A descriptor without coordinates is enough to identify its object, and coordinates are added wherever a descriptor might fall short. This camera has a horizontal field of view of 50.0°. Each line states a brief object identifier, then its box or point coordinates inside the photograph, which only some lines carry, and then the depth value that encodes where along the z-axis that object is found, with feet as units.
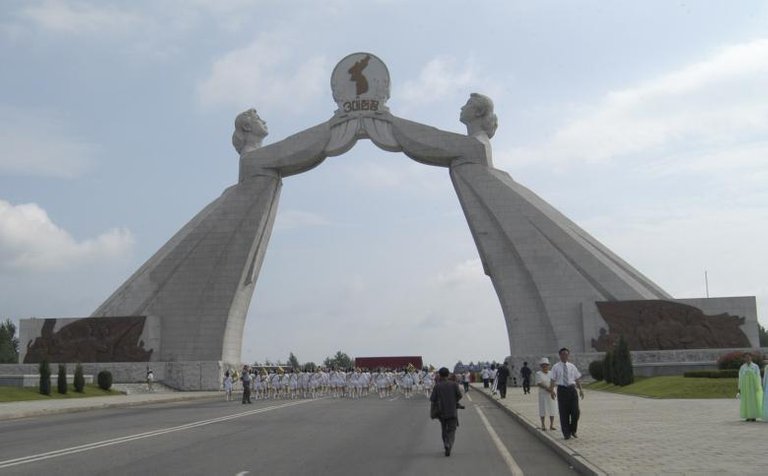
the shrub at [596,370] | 96.60
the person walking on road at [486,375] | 103.65
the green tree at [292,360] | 309.12
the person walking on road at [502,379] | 77.51
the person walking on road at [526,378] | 87.04
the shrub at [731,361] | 78.44
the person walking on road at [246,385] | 76.89
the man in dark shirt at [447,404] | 31.55
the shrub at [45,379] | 86.84
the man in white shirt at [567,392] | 34.32
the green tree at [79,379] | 93.15
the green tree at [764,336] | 233.76
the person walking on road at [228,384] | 86.97
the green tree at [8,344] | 248.32
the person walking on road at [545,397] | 39.52
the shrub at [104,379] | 99.25
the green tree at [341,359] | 307.58
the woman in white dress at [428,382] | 98.31
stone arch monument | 109.91
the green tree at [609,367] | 87.55
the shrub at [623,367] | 84.33
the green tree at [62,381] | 90.58
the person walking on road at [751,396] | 41.39
